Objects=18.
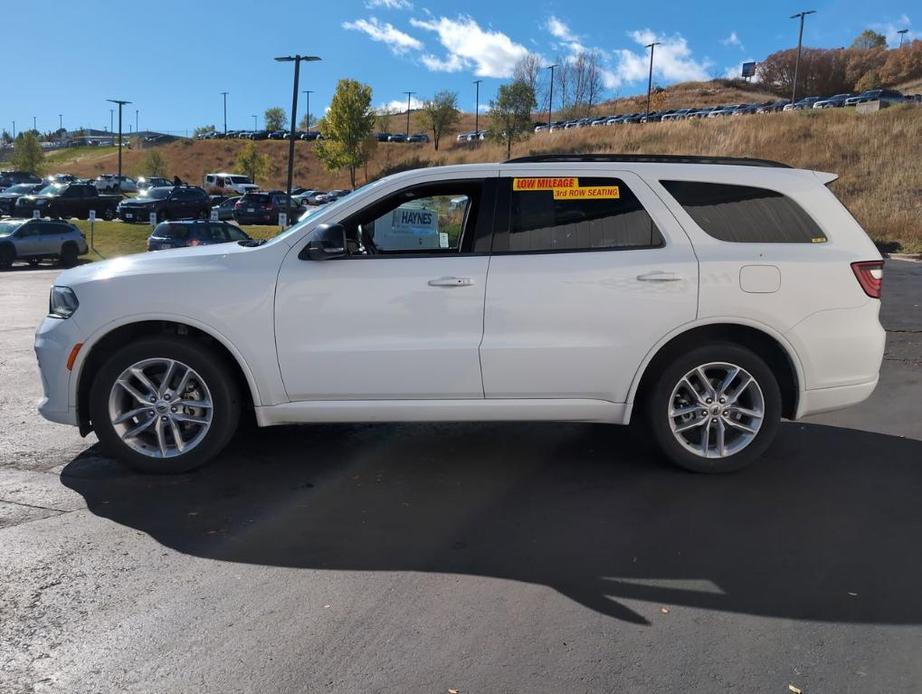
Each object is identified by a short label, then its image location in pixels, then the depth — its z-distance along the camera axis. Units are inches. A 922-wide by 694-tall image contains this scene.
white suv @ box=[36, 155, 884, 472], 187.3
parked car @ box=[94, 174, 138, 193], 2144.4
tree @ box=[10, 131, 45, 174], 2923.2
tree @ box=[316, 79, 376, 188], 2244.1
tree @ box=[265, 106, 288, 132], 5128.0
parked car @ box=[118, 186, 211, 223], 1450.5
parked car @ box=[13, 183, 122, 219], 1446.9
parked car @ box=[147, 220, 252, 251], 772.6
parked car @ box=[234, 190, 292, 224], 1493.6
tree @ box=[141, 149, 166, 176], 3075.8
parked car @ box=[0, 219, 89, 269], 898.7
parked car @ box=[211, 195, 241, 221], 1585.9
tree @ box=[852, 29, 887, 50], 5393.7
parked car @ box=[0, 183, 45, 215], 1530.5
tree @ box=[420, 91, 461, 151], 3312.0
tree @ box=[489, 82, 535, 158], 2358.5
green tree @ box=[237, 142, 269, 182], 2888.8
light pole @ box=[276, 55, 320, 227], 1156.5
